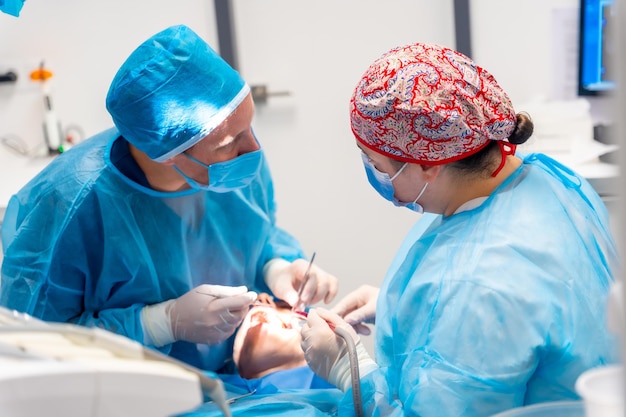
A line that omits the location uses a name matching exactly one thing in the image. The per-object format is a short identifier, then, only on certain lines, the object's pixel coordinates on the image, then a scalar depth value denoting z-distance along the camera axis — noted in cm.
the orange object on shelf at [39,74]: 323
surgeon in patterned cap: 124
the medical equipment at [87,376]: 81
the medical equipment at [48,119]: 319
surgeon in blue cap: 171
